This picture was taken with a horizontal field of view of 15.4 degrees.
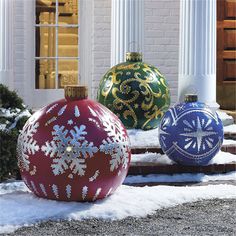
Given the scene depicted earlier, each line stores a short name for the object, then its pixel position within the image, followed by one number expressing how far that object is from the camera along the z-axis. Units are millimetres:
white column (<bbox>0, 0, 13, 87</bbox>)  10938
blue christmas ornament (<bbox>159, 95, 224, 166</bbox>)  7688
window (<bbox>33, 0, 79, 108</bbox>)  11688
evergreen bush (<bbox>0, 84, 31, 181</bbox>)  7031
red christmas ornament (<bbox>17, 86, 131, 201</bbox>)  6094
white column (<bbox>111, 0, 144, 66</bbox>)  10484
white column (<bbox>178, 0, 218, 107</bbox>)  10250
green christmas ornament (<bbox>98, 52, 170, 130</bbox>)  9352
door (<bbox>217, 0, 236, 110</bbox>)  12328
